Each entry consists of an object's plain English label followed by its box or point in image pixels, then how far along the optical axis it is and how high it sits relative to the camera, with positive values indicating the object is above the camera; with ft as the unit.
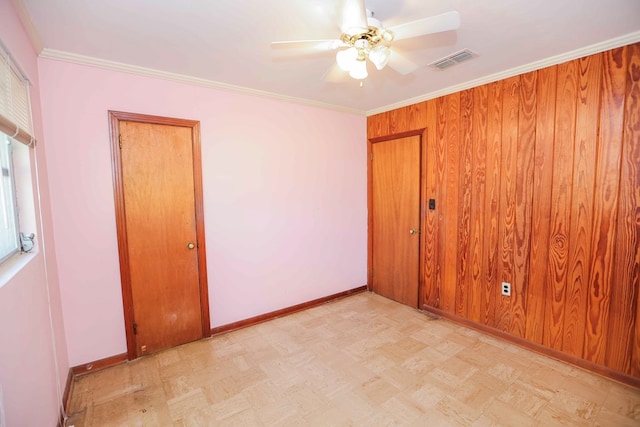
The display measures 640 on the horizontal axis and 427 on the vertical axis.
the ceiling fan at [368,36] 4.25 +2.56
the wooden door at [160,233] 7.72 -1.09
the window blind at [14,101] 4.45 +1.69
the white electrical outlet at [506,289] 8.66 -3.09
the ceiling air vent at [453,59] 7.04 +3.29
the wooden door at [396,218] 11.09 -1.19
